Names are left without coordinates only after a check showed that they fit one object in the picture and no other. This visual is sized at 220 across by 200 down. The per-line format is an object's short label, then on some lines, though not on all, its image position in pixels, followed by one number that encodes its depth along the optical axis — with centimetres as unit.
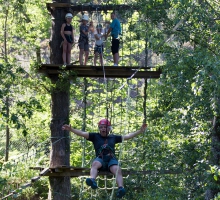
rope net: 1894
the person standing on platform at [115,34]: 1759
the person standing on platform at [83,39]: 1799
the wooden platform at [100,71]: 1775
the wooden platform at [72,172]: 1541
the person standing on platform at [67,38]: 1830
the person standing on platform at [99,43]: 1748
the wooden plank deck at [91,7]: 1869
